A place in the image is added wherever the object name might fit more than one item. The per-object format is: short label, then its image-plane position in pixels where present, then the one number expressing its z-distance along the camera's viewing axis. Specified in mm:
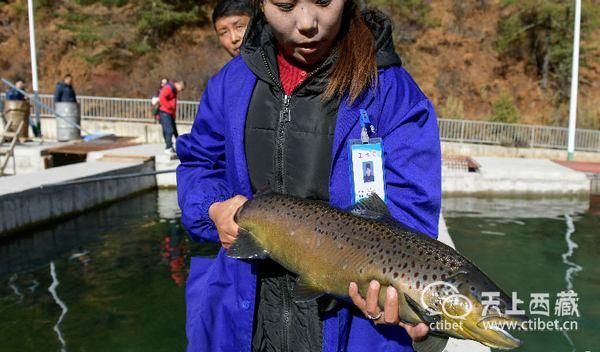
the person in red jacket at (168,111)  14836
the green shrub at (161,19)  31781
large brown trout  1649
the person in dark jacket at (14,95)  17938
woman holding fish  1878
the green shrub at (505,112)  23281
